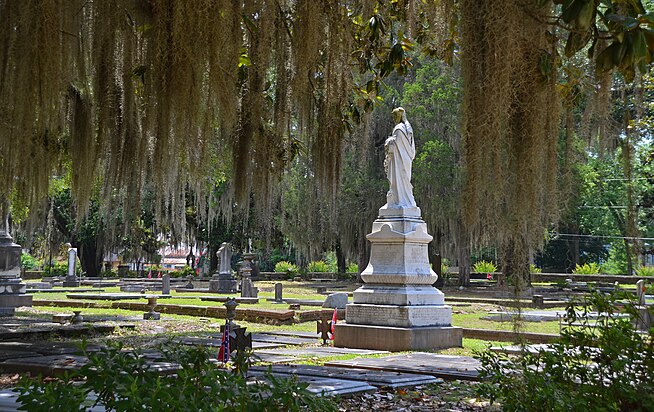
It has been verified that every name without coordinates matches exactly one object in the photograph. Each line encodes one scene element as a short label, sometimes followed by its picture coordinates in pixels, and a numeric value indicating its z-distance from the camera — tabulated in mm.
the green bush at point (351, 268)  47875
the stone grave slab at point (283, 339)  11164
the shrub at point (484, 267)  46384
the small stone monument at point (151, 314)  14992
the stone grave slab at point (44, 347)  7680
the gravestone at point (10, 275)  15250
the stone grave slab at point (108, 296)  22500
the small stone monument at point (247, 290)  22688
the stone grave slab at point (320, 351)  9359
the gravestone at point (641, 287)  16731
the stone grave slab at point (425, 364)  7223
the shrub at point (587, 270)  40156
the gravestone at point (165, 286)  25719
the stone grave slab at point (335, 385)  5359
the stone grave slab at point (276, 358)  8239
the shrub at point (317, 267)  49159
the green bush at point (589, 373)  3477
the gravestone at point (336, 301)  16917
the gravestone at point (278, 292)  22000
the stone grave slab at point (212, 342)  9859
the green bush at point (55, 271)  44281
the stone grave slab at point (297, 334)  12344
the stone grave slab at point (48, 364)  6227
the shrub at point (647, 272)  34584
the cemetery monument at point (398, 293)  10453
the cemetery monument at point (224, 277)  28297
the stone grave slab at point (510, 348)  8464
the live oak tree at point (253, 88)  3605
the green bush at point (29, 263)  51125
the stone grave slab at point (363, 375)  6418
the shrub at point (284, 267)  48219
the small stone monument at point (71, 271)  33094
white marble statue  11539
